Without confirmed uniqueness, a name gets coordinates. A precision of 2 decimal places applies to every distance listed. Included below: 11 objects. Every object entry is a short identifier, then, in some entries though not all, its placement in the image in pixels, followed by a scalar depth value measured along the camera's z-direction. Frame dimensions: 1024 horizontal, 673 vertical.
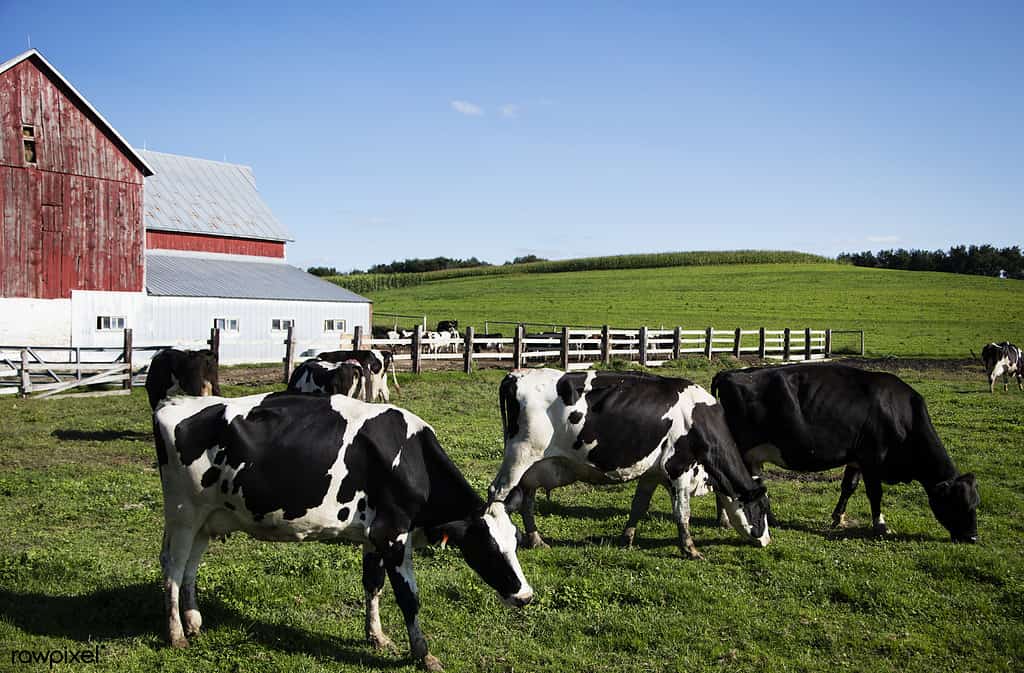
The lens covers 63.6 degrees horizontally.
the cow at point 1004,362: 23.30
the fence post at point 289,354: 23.16
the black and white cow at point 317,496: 5.73
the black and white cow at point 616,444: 8.13
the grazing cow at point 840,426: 9.24
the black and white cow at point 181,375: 14.92
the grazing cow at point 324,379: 14.70
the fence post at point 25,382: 19.83
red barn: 26.02
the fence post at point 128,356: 21.05
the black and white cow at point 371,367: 17.20
